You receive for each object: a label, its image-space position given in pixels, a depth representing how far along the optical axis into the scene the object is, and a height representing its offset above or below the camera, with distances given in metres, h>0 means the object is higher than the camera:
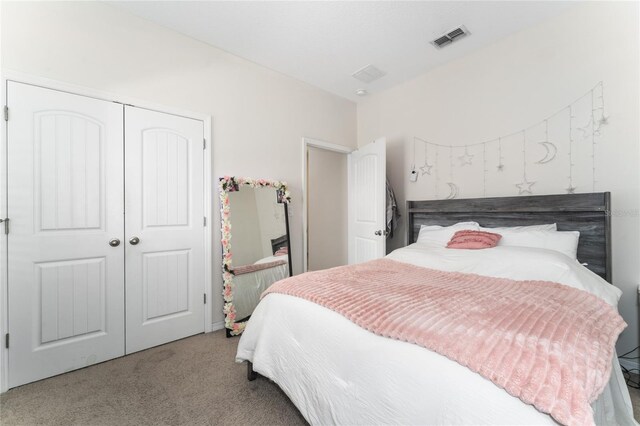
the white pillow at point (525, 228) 2.08 -0.13
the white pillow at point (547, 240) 1.86 -0.21
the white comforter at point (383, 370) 0.74 -0.56
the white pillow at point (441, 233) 2.44 -0.19
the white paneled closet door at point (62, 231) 1.74 -0.12
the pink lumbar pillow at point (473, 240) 2.05 -0.22
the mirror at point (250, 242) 2.56 -0.30
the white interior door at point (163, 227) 2.15 -0.12
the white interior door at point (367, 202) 3.07 +0.14
